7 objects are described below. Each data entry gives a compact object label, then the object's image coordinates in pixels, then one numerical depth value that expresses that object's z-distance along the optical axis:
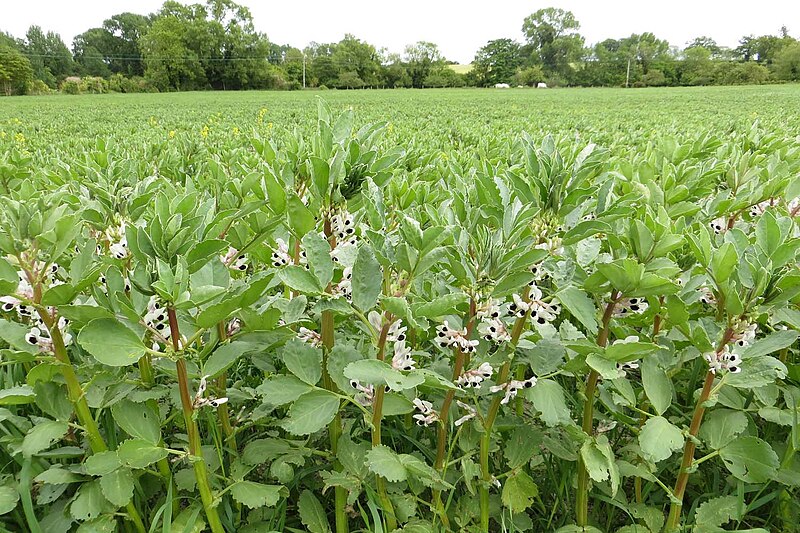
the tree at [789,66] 69.19
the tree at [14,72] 56.50
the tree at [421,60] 79.61
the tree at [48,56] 76.88
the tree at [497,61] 82.06
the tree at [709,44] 96.94
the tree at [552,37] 97.44
